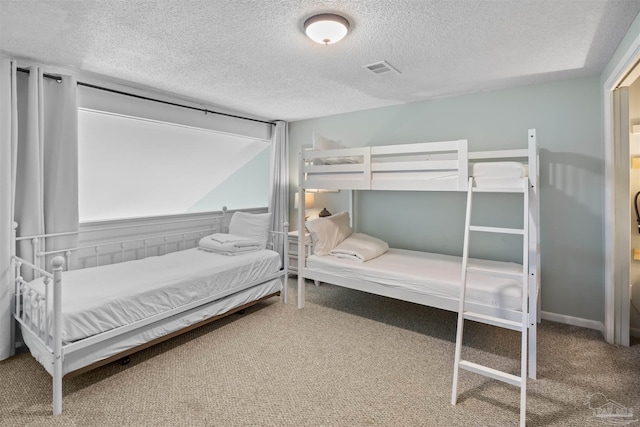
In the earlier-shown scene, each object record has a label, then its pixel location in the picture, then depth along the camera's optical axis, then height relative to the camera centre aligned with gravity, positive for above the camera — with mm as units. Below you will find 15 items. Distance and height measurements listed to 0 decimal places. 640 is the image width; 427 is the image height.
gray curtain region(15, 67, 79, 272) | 2830 +452
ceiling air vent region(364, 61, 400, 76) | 2921 +1269
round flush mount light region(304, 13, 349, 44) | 2080 +1162
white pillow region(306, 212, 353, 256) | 3713 -251
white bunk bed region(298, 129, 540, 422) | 2391 -486
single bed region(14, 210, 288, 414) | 2164 -689
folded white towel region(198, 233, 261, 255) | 3680 -363
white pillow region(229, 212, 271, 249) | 4125 -192
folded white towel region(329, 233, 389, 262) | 3522 -404
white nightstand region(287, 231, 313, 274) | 4793 -584
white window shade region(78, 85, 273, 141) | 3328 +1152
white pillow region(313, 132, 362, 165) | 3637 +571
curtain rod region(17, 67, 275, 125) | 2956 +1225
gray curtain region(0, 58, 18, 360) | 2619 +189
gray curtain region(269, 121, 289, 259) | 5227 +509
